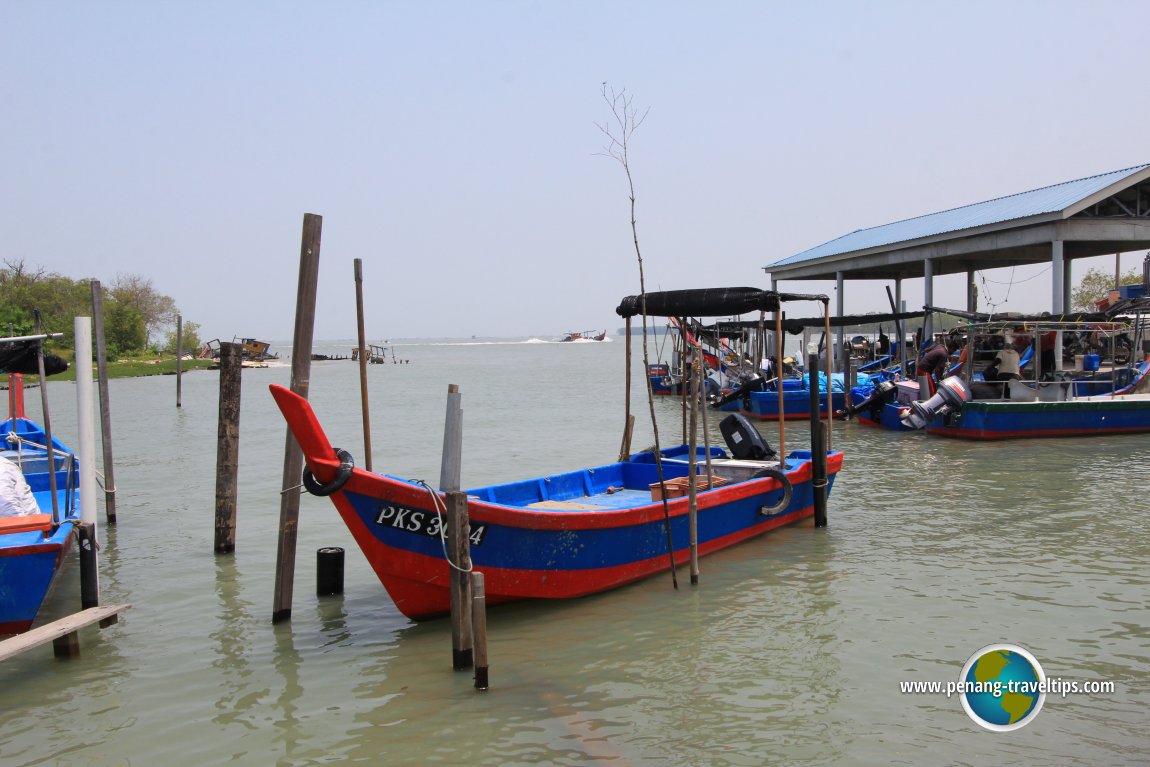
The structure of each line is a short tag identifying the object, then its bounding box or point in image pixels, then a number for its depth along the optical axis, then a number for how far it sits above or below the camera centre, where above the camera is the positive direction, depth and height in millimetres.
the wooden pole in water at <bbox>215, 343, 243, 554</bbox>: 9539 -672
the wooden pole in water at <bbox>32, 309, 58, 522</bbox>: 8724 -651
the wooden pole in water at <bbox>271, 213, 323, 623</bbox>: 7551 +45
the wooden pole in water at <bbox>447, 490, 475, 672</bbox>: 6238 -1462
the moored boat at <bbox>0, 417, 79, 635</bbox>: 7152 -1508
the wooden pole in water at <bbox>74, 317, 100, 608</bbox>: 7348 -906
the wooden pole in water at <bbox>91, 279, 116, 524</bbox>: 11453 -603
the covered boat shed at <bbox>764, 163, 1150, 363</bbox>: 20812 +2854
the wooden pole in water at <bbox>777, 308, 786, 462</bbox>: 10164 -771
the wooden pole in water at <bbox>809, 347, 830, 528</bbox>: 11211 -1531
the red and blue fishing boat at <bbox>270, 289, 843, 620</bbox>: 7090 -1655
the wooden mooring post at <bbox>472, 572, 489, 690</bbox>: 6086 -1889
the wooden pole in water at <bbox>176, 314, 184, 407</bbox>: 33197 -315
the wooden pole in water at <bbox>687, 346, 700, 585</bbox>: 8328 -1446
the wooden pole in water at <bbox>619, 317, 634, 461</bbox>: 11292 -1097
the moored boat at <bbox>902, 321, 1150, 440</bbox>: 20094 -1399
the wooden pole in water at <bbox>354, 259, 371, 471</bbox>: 8906 +59
